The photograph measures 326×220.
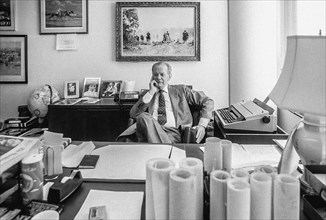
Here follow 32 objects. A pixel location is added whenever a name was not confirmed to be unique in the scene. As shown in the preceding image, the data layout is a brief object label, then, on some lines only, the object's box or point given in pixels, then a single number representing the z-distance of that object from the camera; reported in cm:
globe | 335
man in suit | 276
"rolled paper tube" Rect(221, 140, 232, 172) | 113
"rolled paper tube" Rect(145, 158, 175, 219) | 77
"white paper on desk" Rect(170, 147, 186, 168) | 139
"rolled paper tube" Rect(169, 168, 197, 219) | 73
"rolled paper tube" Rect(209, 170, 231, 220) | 76
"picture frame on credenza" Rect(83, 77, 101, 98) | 355
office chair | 252
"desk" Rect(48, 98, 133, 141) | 316
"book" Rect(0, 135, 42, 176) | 91
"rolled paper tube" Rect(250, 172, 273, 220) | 73
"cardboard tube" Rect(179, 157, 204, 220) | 79
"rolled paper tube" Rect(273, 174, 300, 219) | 72
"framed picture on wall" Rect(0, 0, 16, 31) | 356
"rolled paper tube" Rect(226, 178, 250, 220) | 70
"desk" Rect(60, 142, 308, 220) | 90
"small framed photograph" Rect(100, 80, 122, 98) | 356
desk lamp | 91
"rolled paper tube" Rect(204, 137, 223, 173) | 111
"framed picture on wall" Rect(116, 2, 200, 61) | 354
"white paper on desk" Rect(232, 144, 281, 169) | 129
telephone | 319
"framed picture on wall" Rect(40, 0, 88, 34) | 355
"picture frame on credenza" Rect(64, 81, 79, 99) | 358
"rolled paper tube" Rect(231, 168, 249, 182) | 78
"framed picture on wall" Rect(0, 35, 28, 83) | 359
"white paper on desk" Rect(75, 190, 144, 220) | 90
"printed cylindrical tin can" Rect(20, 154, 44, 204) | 96
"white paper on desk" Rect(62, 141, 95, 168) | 134
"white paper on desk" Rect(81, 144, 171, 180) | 121
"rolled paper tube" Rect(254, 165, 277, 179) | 84
